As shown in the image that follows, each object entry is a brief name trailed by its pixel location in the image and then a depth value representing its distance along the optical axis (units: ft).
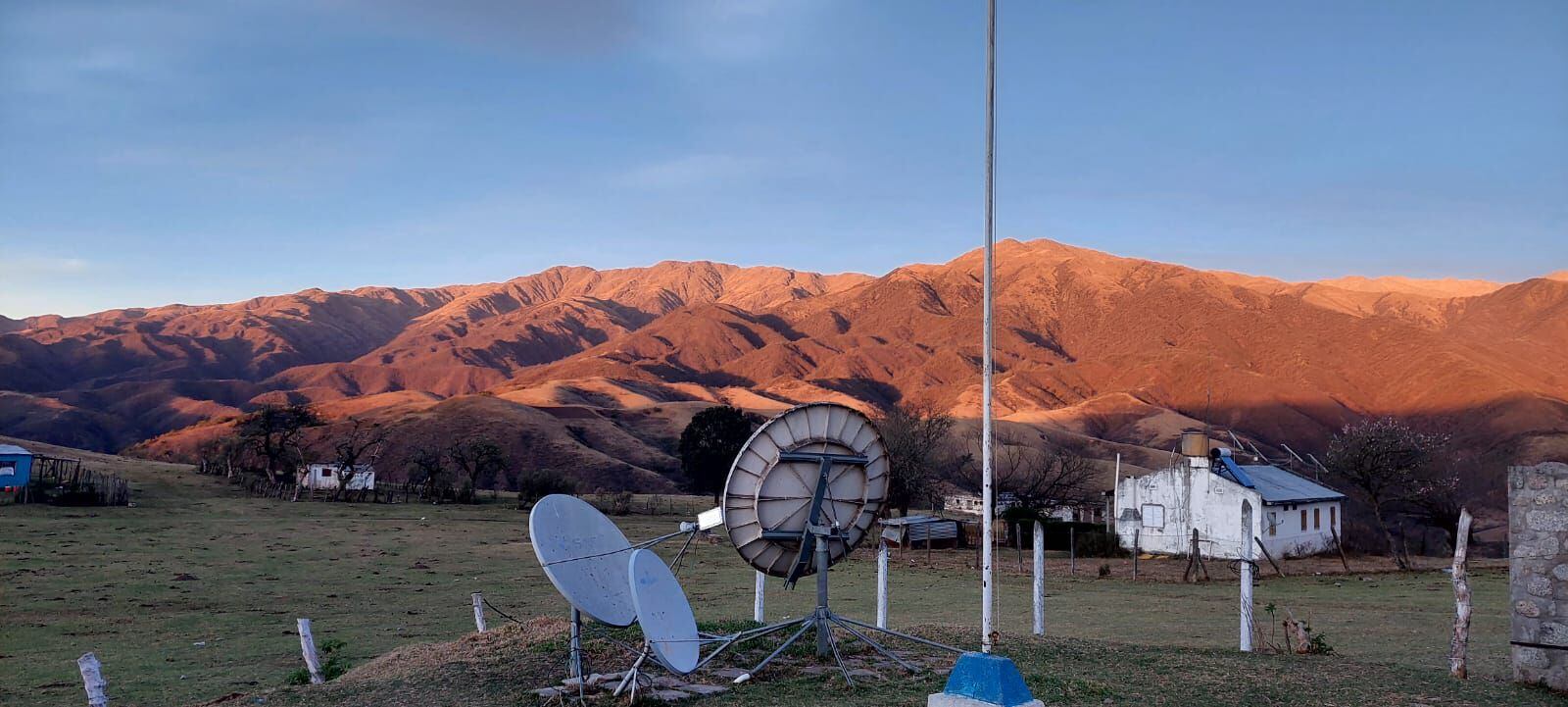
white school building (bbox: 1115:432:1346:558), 128.36
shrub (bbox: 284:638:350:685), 48.24
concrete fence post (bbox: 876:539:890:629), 53.57
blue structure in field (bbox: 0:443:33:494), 171.53
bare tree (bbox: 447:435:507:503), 230.68
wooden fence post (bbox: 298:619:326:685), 47.44
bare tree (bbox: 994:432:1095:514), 175.22
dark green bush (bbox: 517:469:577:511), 207.62
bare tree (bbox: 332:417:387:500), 204.85
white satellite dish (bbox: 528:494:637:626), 37.14
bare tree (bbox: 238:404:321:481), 222.28
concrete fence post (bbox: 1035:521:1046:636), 55.62
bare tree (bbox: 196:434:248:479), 228.84
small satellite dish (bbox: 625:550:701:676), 36.73
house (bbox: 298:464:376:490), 215.31
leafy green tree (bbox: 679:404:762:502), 239.09
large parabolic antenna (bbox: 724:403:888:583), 44.06
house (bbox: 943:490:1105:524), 173.99
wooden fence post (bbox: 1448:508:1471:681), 43.01
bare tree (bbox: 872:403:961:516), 165.37
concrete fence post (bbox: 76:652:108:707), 38.45
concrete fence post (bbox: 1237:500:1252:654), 49.73
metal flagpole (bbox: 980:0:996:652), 36.68
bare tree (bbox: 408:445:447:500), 213.05
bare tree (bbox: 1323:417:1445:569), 141.69
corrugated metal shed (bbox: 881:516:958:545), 144.97
